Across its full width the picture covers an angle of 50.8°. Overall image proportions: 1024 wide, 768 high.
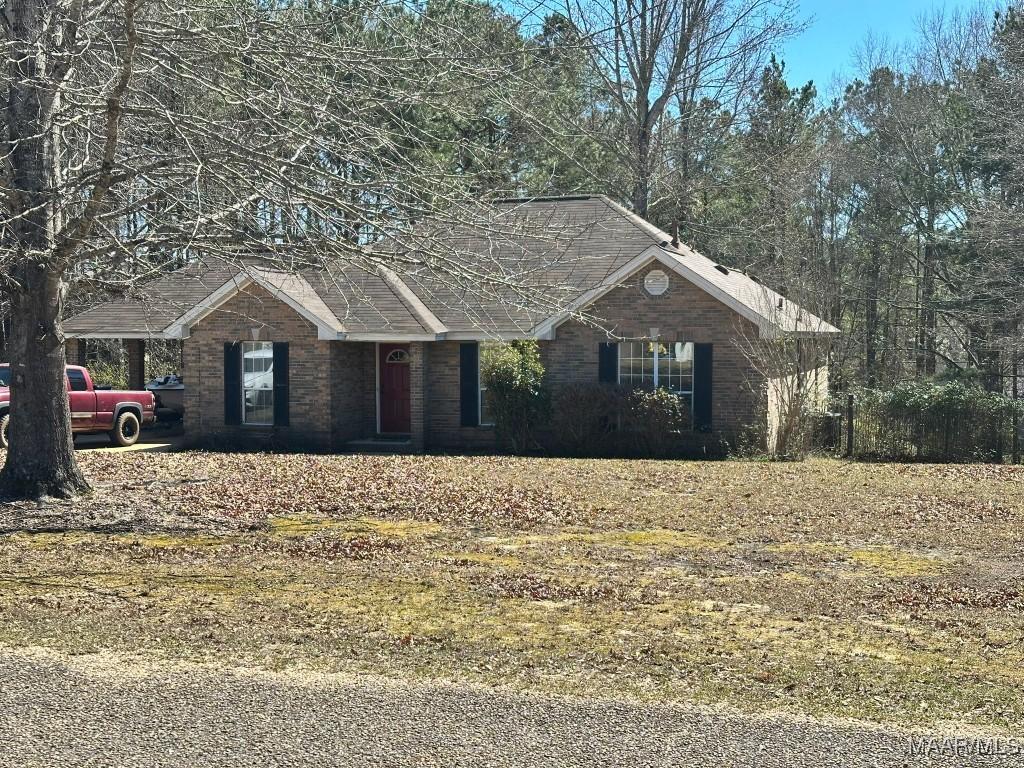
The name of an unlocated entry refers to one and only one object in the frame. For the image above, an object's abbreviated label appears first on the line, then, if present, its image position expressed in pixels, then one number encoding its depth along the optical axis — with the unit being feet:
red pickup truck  72.74
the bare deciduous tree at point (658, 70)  99.50
